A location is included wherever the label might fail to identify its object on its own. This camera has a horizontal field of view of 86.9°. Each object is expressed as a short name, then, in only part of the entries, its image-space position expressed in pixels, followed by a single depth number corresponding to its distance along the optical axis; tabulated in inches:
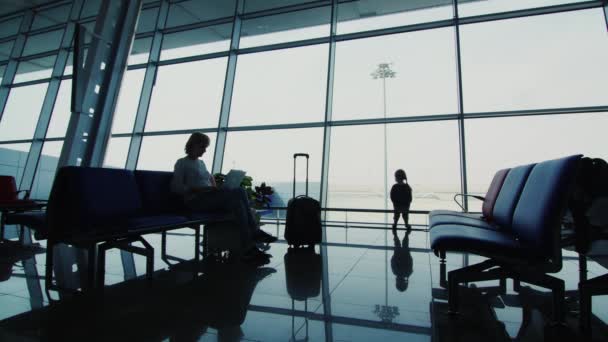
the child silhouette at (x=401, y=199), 180.2
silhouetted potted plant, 146.5
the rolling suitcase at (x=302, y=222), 127.6
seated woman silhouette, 106.1
